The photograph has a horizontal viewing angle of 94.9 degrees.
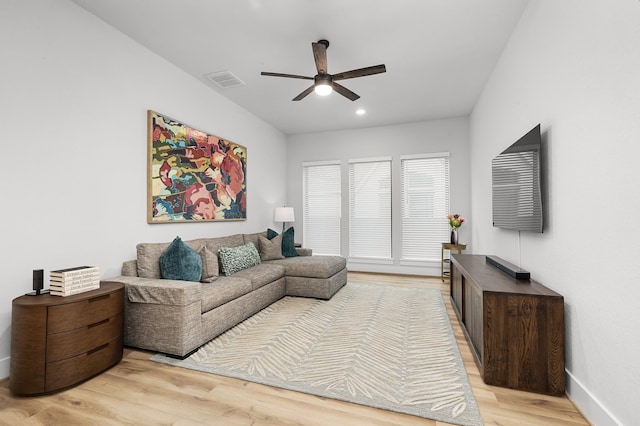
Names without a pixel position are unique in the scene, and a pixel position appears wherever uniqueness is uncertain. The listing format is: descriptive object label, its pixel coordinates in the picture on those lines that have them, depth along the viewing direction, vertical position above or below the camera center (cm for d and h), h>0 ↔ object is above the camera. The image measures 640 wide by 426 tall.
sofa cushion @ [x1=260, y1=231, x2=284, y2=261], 452 -44
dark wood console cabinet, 187 -77
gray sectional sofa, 237 -74
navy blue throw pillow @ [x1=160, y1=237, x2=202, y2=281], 286 -42
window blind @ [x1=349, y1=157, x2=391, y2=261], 577 +23
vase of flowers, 493 -6
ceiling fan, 267 +141
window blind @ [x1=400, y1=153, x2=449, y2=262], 544 +28
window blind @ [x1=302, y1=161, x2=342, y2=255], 613 +29
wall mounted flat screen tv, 223 +31
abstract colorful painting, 322 +59
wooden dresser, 184 -79
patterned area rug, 186 -111
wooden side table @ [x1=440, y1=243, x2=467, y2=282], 484 -47
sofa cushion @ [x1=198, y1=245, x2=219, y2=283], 315 -49
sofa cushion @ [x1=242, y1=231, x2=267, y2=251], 446 -28
